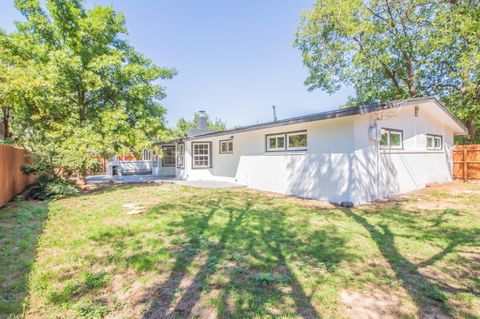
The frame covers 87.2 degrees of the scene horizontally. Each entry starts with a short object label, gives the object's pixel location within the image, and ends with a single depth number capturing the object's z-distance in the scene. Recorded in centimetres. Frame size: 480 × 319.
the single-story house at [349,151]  749
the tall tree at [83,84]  980
